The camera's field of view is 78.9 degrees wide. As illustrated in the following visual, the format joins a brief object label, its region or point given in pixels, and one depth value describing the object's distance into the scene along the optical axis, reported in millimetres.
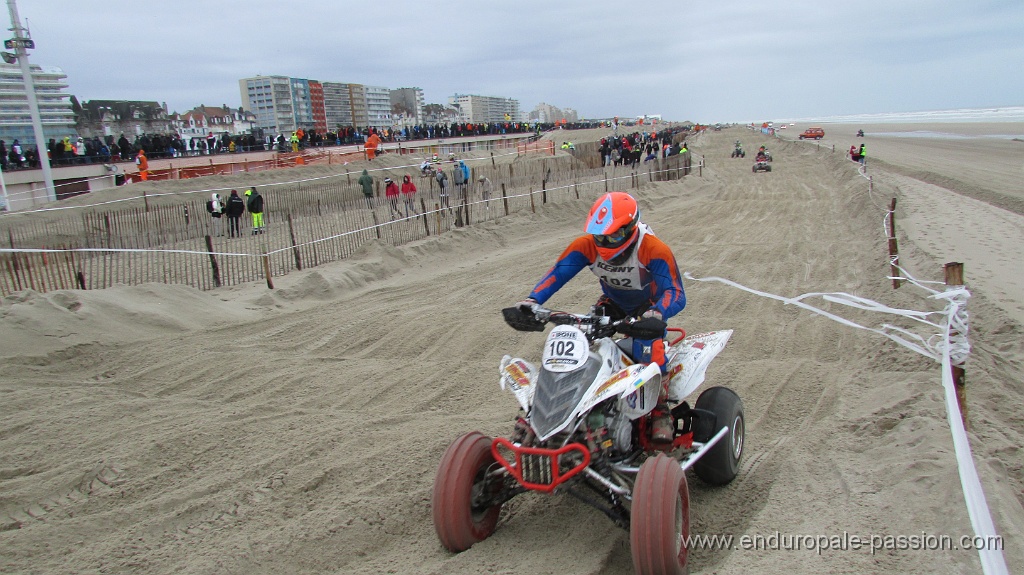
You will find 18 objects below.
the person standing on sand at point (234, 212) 17156
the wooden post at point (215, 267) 11224
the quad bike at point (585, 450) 3275
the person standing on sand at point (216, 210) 17547
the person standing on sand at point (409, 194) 16891
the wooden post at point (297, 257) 12773
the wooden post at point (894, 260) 9562
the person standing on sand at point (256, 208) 17484
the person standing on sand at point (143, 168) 23762
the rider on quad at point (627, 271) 4234
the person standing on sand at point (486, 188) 19203
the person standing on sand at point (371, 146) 32406
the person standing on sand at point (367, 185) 20531
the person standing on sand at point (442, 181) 20438
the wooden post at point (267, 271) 11302
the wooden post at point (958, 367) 4504
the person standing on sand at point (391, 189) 18734
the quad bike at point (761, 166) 33562
